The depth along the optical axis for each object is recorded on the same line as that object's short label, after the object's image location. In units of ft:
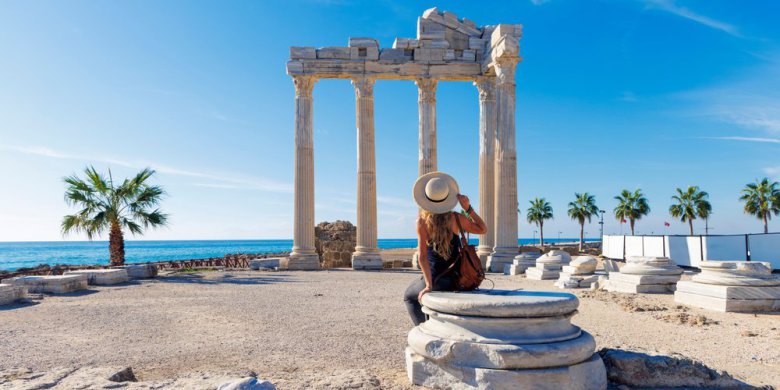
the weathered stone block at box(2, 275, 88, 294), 46.98
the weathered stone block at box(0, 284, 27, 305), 39.32
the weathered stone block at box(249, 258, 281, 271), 78.38
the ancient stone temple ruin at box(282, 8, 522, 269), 79.71
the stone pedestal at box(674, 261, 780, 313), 33.32
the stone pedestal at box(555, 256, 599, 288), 49.67
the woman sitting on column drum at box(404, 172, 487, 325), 19.19
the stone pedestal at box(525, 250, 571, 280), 59.16
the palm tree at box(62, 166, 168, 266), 69.46
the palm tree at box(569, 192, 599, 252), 206.08
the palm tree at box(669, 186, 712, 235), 181.68
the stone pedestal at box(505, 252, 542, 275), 67.00
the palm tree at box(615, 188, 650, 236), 197.26
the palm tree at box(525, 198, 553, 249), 214.48
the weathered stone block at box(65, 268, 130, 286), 54.54
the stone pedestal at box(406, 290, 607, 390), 15.14
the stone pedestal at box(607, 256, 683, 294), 42.93
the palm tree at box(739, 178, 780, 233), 167.63
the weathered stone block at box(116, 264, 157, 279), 62.49
